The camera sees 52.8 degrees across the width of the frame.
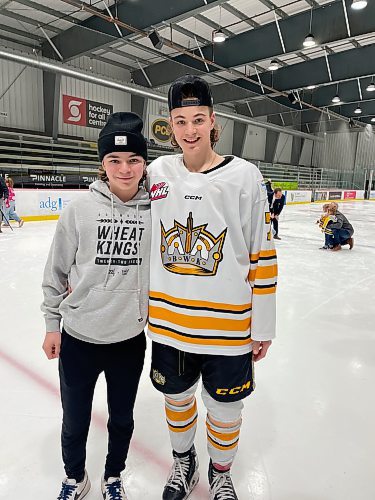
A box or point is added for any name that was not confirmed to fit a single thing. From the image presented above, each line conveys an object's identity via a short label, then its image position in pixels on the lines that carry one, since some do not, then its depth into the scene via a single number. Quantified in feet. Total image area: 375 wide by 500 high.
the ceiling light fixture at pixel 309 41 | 28.51
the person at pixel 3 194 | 24.57
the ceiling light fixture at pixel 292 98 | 49.68
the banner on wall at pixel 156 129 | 53.11
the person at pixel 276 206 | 26.55
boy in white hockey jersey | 3.88
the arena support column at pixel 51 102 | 40.04
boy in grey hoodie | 3.96
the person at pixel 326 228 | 22.08
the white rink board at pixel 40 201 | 30.63
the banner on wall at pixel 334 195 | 70.90
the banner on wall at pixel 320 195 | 66.52
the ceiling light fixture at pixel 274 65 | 37.14
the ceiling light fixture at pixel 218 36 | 32.09
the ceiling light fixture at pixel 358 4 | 22.96
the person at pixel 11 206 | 26.48
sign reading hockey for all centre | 44.06
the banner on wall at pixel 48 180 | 33.64
